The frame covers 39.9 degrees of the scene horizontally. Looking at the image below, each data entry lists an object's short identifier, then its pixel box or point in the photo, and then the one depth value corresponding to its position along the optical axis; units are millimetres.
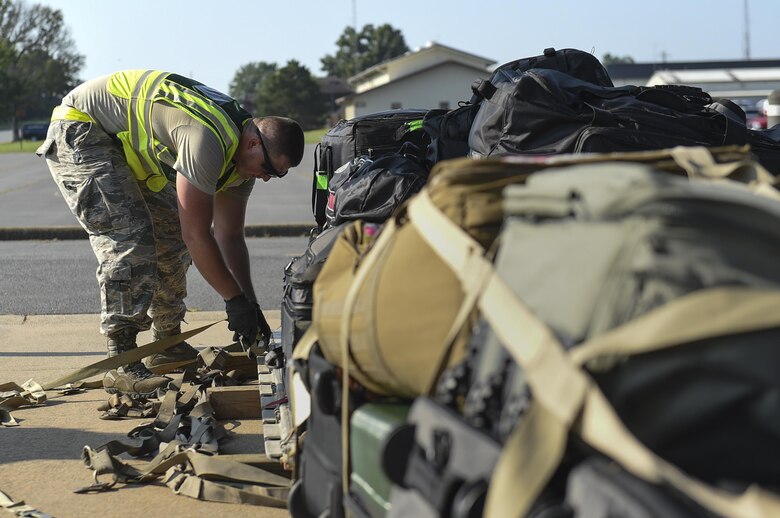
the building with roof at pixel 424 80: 72875
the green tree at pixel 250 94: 118525
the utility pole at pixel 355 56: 128375
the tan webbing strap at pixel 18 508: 3537
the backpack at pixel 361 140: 5102
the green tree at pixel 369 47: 133588
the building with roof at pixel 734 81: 52784
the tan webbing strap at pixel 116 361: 5059
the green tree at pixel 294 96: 85438
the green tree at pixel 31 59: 79438
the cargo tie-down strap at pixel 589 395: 1574
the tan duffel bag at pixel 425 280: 2230
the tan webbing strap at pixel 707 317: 1591
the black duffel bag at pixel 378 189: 4031
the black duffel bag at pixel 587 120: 3850
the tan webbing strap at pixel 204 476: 3691
